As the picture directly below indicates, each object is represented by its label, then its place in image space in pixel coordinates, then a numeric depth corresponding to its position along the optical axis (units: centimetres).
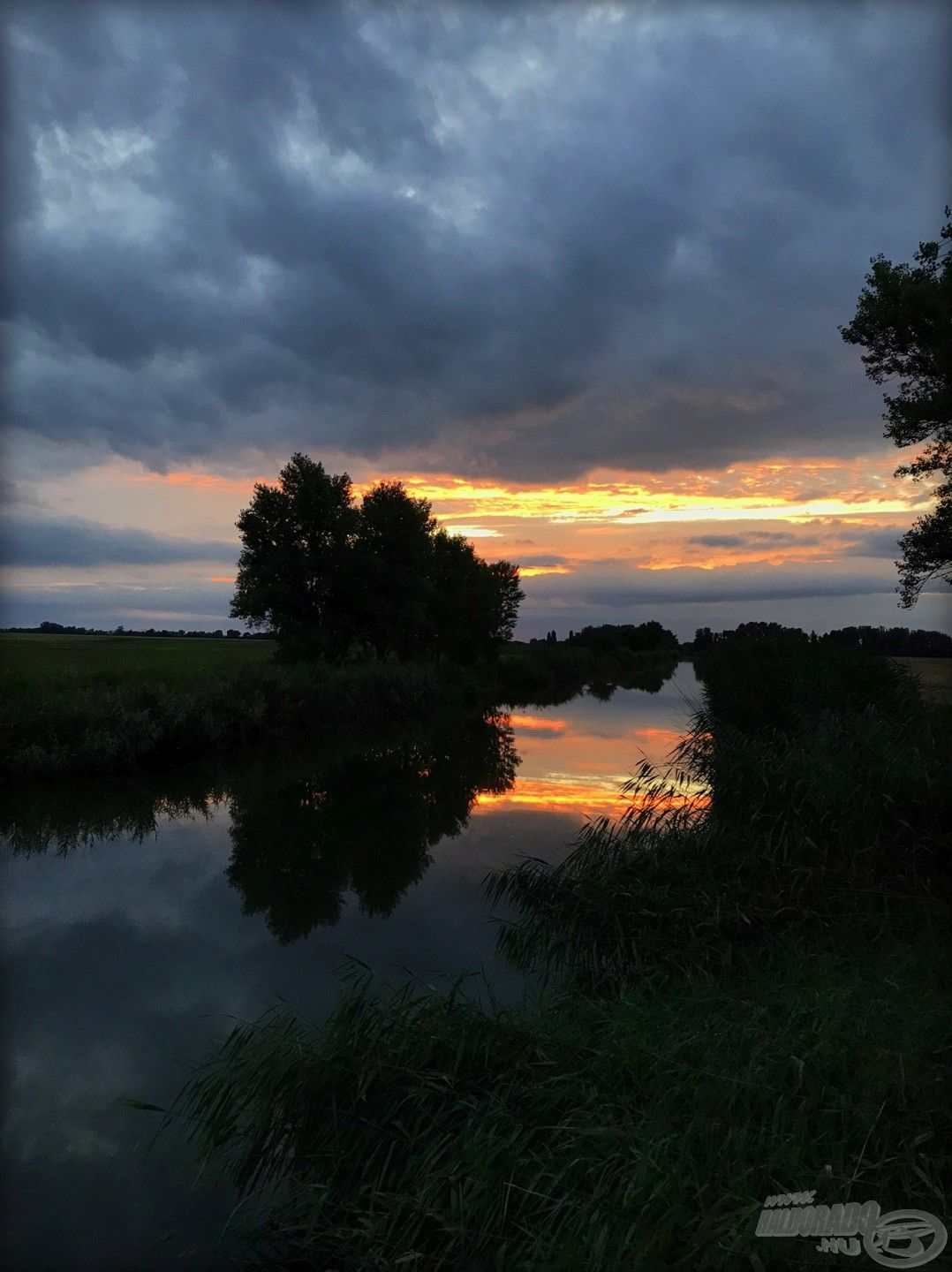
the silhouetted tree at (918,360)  1741
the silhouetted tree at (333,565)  3844
